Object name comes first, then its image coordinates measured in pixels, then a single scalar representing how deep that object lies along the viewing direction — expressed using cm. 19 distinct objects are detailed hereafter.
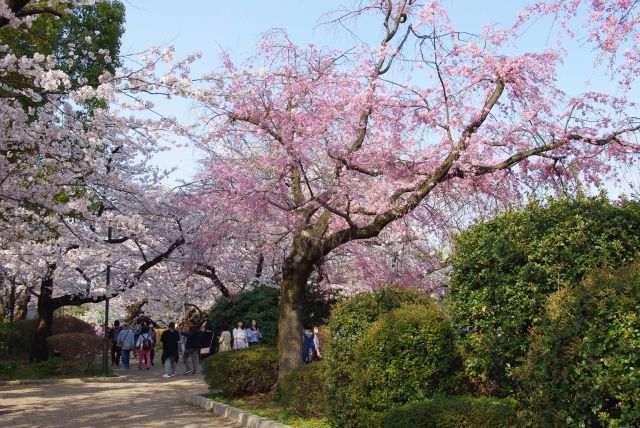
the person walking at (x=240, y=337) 1850
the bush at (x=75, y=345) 2467
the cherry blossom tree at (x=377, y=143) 1153
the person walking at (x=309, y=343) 1634
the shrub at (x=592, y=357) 477
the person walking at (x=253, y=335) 1951
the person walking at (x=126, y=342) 2581
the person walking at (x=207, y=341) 2136
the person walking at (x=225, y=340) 1930
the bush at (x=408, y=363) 837
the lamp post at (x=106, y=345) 2108
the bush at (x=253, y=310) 2148
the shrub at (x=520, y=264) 689
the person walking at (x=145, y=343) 2584
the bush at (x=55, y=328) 2775
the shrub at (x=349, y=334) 910
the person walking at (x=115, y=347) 2728
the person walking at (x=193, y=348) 2112
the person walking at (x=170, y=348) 2095
